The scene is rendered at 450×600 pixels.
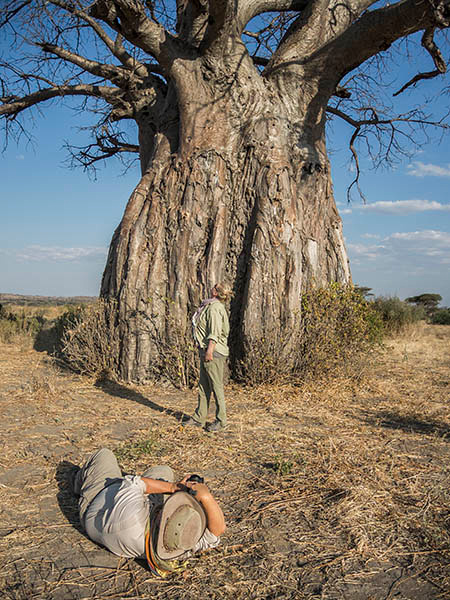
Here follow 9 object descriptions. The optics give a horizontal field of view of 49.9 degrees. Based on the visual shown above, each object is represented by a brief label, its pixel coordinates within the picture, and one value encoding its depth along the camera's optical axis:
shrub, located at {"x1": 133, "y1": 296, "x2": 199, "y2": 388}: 6.88
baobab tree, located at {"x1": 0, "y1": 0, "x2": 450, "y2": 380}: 6.96
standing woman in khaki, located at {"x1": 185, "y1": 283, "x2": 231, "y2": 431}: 4.94
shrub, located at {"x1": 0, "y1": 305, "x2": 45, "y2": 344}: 10.70
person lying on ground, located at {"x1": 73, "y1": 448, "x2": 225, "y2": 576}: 2.61
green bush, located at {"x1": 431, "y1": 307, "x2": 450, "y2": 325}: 17.12
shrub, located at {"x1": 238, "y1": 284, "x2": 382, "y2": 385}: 6.73
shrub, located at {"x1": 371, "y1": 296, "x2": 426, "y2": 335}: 13.40
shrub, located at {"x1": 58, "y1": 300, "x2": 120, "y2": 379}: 7.20
